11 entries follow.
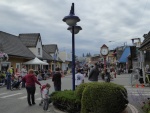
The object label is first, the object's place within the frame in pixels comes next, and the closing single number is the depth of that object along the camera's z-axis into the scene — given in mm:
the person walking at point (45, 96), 11711
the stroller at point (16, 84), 22484
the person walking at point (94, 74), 13469
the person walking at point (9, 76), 22847
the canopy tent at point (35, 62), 39688
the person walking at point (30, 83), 13250
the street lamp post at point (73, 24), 12273
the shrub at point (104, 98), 8773
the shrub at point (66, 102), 10531
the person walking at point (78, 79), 14656
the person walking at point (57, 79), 14649
